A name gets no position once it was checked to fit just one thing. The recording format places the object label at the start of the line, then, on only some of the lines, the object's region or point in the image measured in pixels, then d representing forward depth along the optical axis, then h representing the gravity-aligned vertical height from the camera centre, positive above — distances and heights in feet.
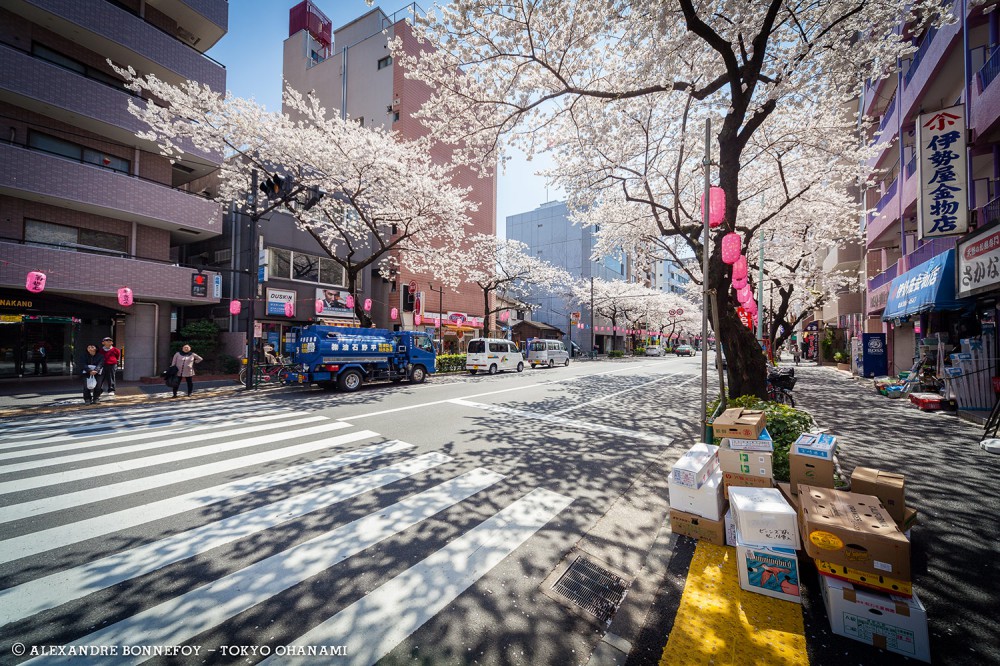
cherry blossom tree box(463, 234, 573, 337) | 95.30 +20.24
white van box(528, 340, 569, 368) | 87.56 -3.73
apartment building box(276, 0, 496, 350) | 90.02 +63.66
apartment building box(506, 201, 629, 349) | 163.73 +37.98
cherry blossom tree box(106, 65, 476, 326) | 47.42 +24.60
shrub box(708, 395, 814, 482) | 14.23 -3.78
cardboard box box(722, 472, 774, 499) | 11.34 -4.50
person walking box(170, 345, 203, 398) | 38.04 -3.16
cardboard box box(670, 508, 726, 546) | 10.99 -5.78
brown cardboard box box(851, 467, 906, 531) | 9.73 -4.03
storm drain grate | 8.71 -6.37
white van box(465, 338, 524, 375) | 69.87 -3.72
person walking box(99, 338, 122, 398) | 36.63 -2.55
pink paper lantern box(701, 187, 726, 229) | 17.71 +6.47
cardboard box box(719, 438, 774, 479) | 11.35 -3.89
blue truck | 42.01 -2.71
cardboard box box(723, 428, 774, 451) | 11.43 -3.31
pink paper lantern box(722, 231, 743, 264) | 20.02 +5.09
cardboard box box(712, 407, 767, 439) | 11.64 -2.82
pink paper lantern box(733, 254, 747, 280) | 27.13 +5.21
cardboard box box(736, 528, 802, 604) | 8.66 -5.62
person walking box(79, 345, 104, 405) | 34.04 -3.95
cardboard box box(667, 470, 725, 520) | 11.00 -4.93
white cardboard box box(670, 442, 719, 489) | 11.18 -4.05
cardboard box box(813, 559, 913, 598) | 7.33 -4.96
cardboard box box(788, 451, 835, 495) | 10.95 -4.01
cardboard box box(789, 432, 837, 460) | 11.03 -3.30
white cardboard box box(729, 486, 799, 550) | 8.83 -4.51
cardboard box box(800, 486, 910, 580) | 7.46 -4.18
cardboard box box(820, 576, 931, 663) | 6.98 -5.57
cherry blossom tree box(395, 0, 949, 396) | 22.20 +19.27
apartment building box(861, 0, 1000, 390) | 27.50 +14.43
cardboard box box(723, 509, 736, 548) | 10.81 -5.72
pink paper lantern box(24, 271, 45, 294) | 38.70 +5.29
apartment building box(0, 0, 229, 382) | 41.93 +18.19
